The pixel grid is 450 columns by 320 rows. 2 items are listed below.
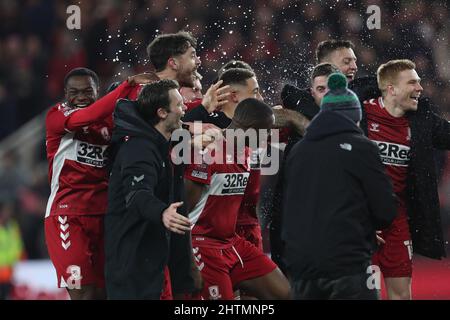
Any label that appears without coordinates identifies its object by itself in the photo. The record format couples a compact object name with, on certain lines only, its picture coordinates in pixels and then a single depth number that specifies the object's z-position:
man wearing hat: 10.37
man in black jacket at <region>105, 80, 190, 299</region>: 11.48
